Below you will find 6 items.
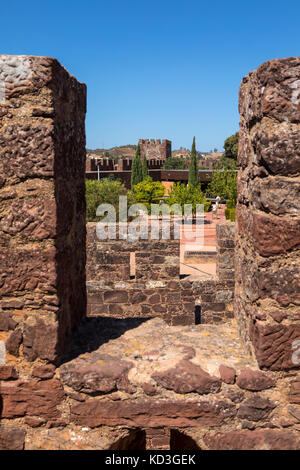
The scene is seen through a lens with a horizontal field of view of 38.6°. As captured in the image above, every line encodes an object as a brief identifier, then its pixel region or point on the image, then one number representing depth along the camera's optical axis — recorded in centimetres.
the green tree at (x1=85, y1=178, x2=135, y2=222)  1773
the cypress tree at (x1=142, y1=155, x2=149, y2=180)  3490
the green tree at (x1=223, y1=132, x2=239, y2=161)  4662
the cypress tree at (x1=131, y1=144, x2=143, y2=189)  3441
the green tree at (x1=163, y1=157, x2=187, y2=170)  5006
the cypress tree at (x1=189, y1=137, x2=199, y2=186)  3431
